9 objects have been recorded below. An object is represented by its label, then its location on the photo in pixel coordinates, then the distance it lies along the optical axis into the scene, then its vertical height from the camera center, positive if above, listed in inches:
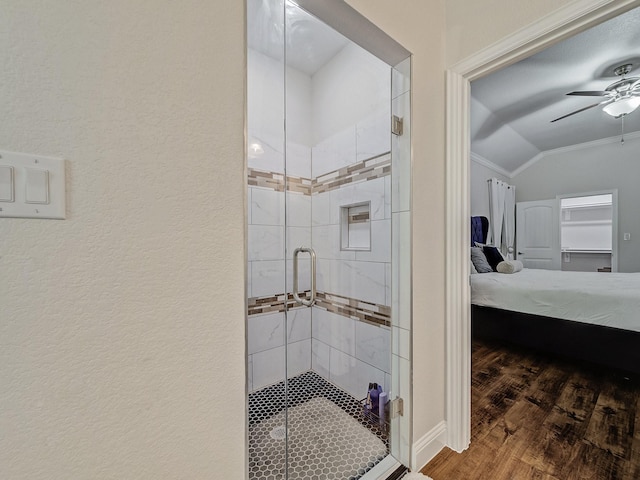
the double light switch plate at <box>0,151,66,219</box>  20.5 +4.1
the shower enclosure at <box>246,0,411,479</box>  55.7 -2.8
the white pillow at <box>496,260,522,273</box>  139.8 -15.9
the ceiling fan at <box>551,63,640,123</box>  109.4 +60.2
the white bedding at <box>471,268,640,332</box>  88.8 -22.2
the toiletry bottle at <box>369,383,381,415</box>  68.9 -41.5
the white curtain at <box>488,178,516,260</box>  197.6 +16.1
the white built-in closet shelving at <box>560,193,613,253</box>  215.0 +10.7
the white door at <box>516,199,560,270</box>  207.3 +1.9
